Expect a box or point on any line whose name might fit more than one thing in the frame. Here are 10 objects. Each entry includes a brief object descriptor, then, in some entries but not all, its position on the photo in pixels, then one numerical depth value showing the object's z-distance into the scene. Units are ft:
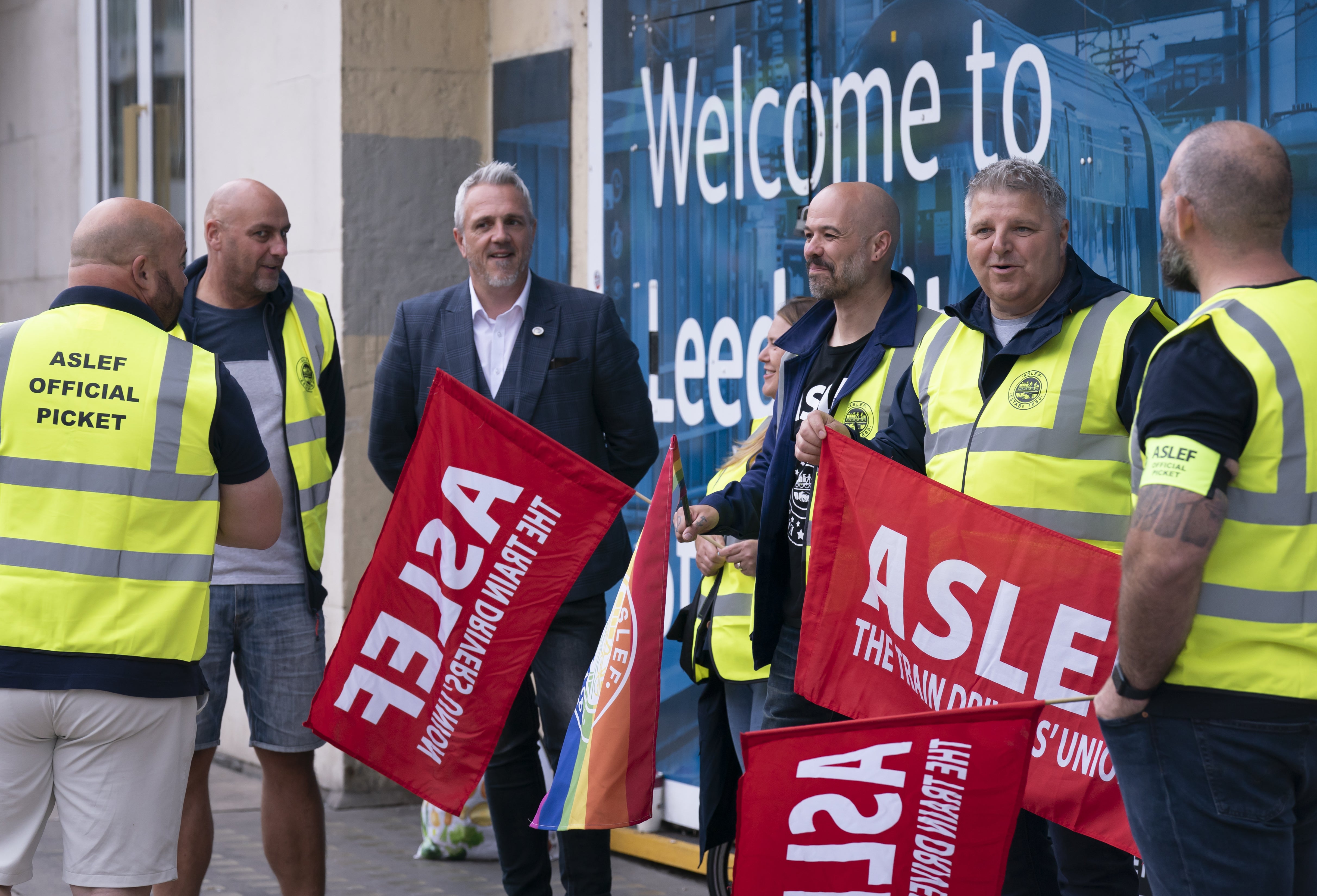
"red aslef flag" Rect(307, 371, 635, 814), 26.35
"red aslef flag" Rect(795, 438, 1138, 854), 20.27
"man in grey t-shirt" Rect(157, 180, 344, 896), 27.71
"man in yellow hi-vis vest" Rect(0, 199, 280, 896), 20.44
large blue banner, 25.40
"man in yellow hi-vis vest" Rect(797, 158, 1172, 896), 20.57
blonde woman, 27.25
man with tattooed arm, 15.49
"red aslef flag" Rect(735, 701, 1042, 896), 18.74
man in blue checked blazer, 27.84
